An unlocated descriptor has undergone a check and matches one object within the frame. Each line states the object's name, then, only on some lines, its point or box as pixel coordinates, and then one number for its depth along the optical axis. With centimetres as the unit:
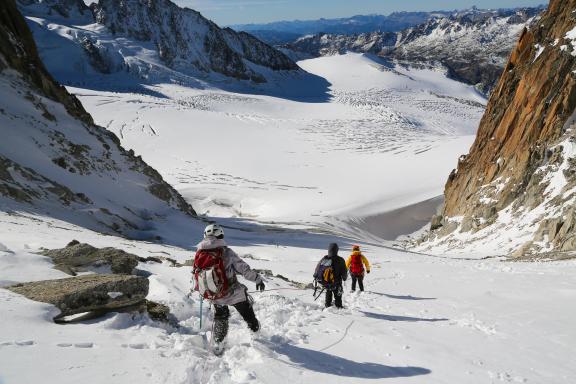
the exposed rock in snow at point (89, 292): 580
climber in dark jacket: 904
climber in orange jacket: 1141
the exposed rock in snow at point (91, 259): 831
